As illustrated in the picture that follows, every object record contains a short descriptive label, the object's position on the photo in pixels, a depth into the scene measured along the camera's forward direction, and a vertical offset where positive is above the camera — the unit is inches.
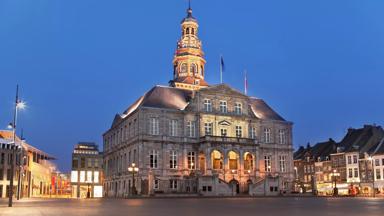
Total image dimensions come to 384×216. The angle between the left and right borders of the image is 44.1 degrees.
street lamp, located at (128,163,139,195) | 2298.8 -94.0
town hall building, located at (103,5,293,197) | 2743.6 +137.3
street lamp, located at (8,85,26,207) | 1216.8 +132.1
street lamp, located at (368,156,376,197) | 3285.4 -26.3
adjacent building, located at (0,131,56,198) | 3312.0 +0.1
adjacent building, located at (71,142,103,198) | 4057.6 -20.9
